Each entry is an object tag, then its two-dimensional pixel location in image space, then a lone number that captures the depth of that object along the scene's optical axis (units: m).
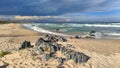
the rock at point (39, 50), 3.50
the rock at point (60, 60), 3.13
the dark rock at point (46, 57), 3.22
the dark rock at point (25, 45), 3.91
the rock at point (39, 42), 3.93
